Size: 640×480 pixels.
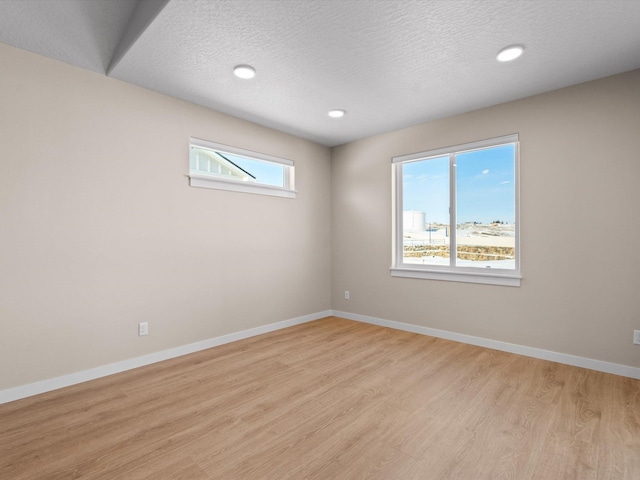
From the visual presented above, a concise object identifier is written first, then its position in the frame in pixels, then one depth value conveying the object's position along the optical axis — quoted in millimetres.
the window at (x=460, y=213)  3328
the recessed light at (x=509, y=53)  2318
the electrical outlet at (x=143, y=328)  2911
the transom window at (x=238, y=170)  3379
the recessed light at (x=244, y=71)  2578
